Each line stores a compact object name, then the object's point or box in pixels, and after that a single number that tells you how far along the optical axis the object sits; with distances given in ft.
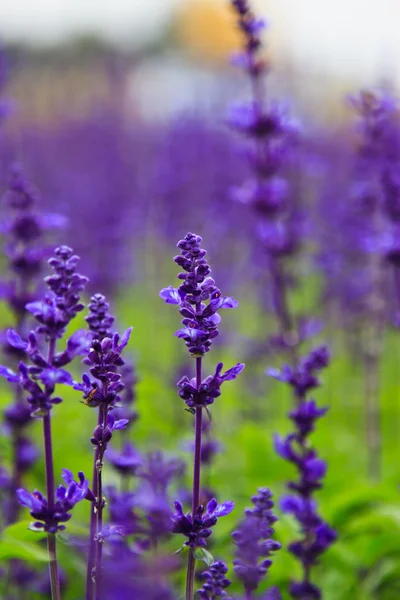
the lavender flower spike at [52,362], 13.71
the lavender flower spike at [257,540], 14.47
